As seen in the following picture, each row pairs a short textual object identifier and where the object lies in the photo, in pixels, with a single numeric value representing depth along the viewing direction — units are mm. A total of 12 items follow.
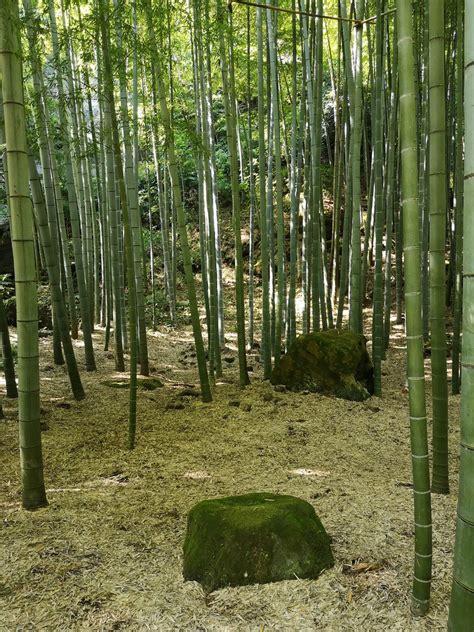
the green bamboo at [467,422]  1131
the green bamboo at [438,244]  1999
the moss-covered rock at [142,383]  5207
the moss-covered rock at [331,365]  4816
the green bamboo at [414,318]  1496
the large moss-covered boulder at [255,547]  1892
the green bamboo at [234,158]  4480
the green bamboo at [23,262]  2305
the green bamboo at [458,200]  4039
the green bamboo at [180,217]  3779
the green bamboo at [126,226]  3143
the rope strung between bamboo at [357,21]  3436
